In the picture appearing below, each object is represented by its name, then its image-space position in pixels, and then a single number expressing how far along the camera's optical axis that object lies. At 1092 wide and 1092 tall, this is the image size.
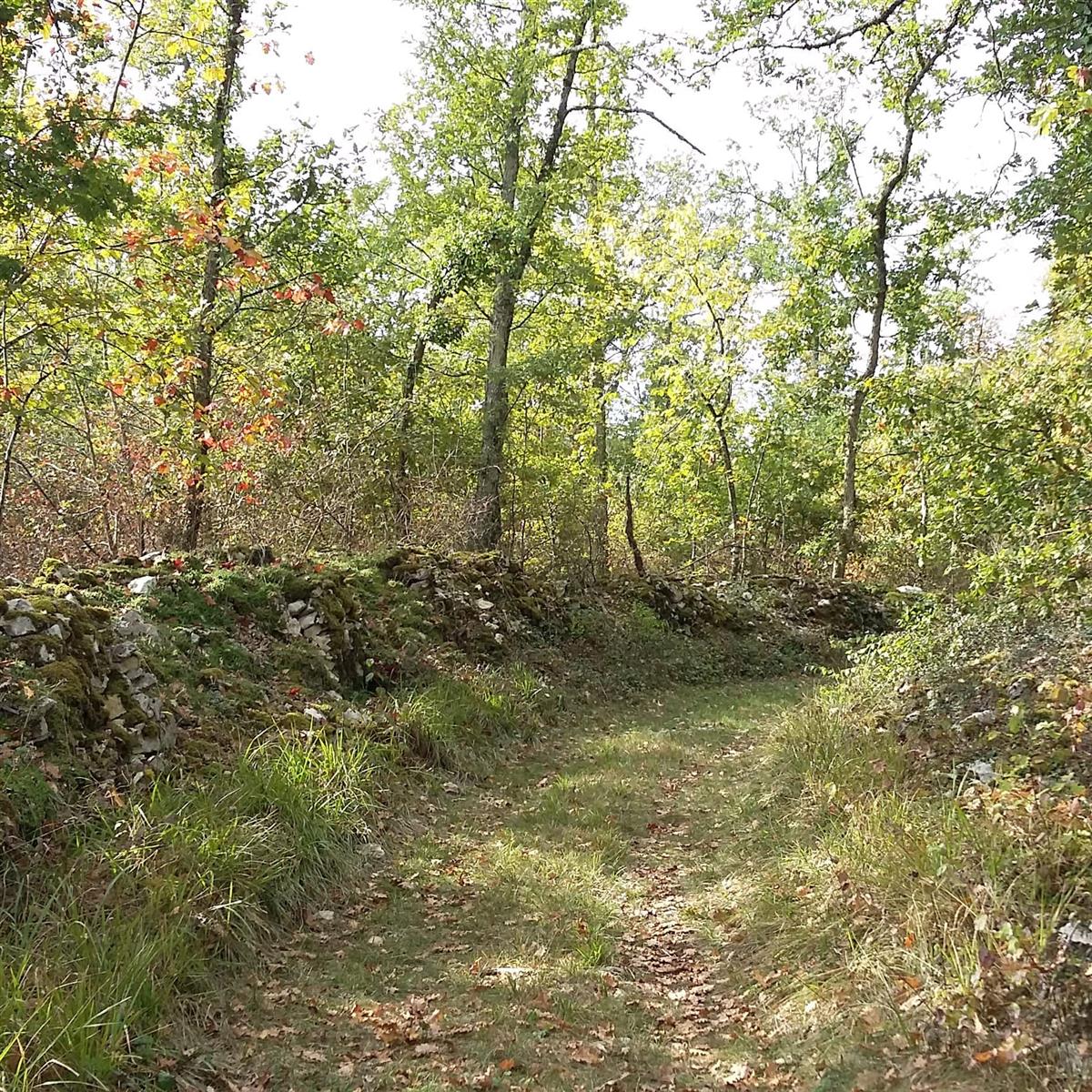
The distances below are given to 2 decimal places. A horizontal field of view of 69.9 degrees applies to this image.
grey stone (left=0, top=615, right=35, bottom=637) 4.88
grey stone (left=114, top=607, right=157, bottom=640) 5.76
